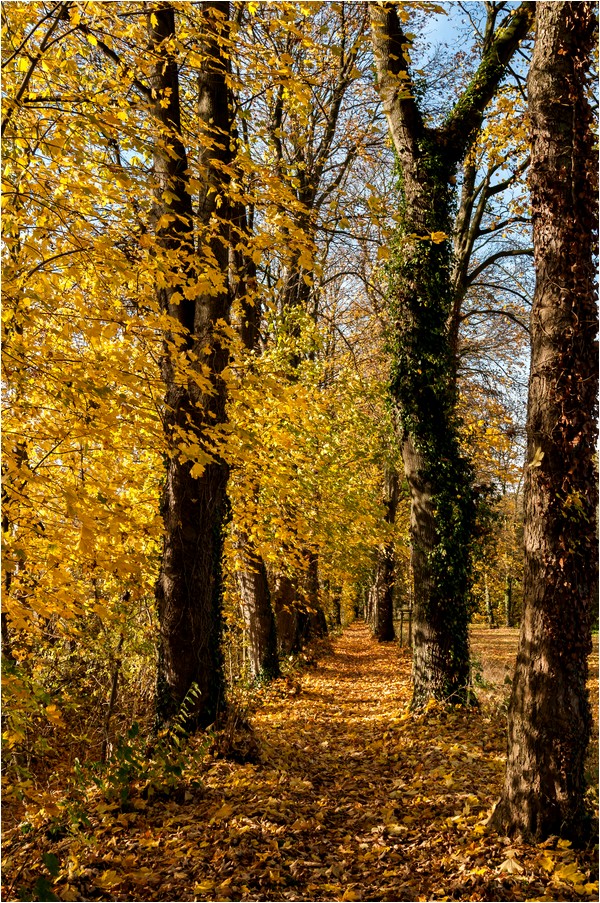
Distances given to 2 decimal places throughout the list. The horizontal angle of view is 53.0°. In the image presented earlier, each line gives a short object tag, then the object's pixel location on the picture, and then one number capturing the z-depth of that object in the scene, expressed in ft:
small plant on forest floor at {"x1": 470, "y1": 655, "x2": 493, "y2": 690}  24.83
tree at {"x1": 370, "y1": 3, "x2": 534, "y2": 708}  24.47
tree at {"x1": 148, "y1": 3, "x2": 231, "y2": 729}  19.71
